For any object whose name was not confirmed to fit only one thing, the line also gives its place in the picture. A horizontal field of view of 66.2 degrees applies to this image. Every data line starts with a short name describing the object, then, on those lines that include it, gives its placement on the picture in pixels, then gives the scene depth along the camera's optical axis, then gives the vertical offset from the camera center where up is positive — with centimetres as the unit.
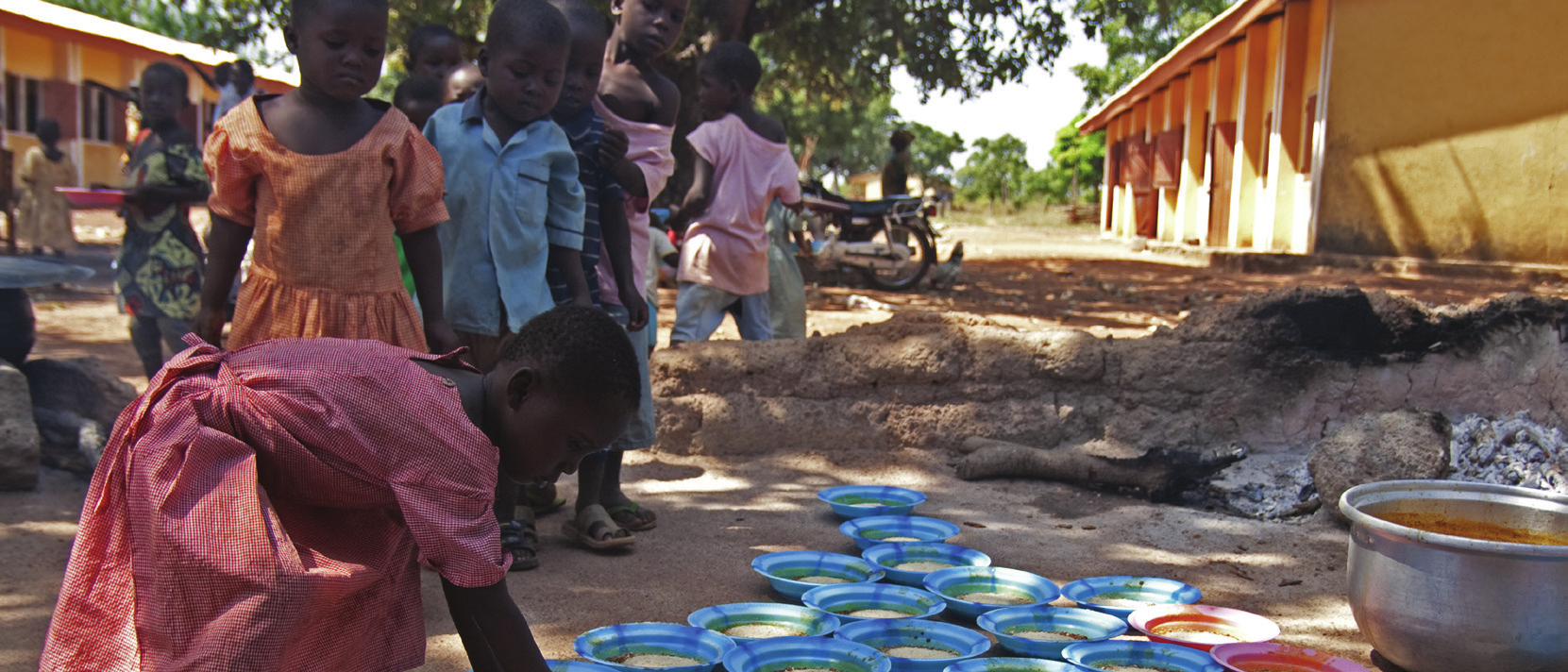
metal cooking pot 235 -68
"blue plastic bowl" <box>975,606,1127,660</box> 268 -84
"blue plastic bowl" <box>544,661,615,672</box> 222 -81
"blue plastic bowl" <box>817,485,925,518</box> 362 -80
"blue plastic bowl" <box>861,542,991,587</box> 319 -83
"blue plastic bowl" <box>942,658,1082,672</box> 242 -85
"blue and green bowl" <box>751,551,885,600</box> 307 -84
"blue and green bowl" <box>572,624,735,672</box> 247 -85
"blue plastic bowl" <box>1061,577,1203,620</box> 293 -84
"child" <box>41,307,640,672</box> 159 -37
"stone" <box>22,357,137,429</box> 401 -59
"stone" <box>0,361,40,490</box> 351 -65
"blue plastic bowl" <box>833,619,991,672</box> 262 -86
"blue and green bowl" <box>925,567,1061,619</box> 296 -84
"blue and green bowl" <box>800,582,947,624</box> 285 -85
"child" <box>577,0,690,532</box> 369 +43
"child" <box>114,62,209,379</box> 446 -6
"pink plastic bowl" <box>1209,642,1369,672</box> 245 -82
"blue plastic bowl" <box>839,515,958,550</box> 341 -82
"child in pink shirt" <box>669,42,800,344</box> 482 +18
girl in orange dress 254 +7
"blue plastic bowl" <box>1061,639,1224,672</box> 248 -84
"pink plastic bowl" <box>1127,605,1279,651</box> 268 -84
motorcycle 1044 +4
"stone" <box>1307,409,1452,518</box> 354 -57
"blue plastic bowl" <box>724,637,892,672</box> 245 -86
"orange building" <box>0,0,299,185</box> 1841 +239
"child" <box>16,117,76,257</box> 1188 +4
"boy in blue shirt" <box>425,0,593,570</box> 300 +9
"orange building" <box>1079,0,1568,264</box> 998 +122
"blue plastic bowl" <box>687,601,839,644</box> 269 -86
